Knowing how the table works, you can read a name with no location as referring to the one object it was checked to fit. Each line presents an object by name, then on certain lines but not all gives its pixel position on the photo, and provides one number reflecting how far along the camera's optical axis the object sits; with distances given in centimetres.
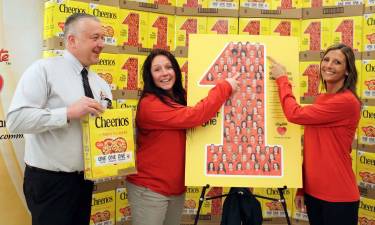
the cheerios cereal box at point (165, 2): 322
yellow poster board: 199
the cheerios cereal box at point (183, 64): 331
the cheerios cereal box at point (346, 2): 307
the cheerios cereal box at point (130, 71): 306
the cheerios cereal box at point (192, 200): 329
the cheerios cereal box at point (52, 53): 256
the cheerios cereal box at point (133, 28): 305
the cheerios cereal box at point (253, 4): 328
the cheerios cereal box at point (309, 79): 324
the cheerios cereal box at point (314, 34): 323
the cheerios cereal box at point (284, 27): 329
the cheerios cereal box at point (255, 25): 329
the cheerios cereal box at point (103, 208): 289
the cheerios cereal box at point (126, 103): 306
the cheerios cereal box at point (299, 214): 325
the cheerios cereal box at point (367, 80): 303
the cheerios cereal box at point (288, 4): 328
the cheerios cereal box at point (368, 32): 301
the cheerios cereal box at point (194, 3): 329
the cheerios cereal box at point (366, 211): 300
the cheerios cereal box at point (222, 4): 328
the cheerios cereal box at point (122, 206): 306
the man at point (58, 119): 167
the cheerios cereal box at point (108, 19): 276
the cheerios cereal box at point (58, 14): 252
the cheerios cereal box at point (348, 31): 309
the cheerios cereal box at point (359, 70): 308
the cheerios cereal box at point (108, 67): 282
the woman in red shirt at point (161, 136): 191
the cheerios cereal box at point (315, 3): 320
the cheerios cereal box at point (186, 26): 330
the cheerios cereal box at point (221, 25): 329
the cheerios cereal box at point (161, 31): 322
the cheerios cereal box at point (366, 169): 301
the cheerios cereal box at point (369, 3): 301
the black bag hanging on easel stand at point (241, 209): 205
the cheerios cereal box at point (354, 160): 310
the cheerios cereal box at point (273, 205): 327
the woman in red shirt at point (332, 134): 190
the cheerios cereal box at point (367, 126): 302
